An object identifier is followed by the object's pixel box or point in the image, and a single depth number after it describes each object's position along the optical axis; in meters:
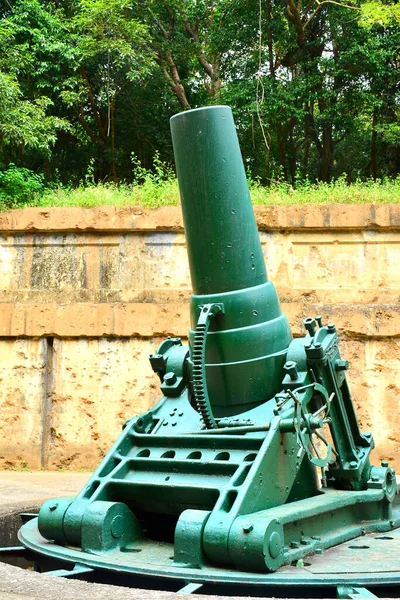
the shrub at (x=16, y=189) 12.91
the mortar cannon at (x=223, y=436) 3.59
